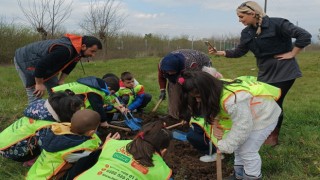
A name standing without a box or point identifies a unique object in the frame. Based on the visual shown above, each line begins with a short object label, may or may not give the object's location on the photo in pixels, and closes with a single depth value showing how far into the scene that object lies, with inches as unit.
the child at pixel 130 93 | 210.7
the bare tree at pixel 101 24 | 734.4
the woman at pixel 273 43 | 134.4
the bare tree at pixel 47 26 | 587.7
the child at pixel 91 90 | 150.9
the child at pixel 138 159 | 85.7
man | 152.1
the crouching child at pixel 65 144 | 108.4
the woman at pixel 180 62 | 155.9
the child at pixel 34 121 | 119.9
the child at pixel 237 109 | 98.0
